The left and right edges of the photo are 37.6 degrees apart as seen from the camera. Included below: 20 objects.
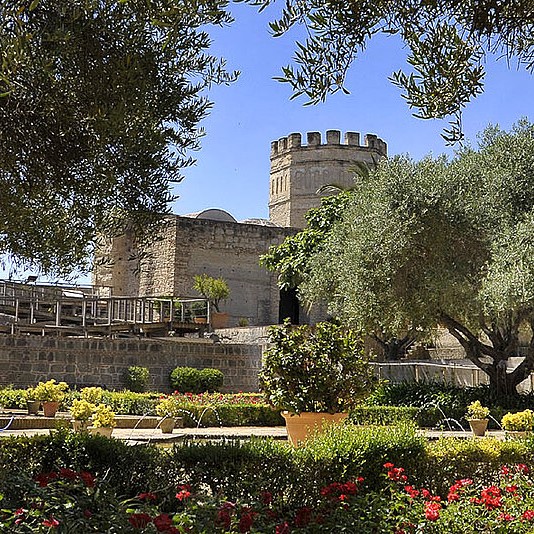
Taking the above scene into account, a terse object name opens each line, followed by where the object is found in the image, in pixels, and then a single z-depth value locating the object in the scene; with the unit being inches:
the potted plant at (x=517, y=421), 542.3
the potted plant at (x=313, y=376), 390.6
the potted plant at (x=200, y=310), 949.2
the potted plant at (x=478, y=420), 563.5
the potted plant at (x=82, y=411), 429.9
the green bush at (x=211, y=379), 801.6
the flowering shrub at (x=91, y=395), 549.2
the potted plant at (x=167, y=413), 527.5
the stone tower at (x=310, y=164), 1540.4
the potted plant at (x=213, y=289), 1083.6
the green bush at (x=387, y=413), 583.2
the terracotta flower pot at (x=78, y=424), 431.2
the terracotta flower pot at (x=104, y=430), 415.8
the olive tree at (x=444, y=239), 603.5
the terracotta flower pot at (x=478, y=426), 562.6
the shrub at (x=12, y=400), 605.9
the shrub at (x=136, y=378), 749.3
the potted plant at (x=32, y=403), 577.0
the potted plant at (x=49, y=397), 561.6
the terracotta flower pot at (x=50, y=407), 561.0
